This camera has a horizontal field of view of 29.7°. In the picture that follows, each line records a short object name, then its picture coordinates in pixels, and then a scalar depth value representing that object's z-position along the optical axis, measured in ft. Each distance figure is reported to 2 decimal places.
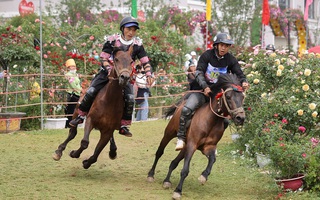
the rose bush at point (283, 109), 29.17
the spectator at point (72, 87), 54.03
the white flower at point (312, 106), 32.73
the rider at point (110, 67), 32.48
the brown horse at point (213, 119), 29.19
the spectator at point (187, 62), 65.69
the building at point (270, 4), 96.84
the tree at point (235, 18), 102.17
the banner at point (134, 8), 62.59
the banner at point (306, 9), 90.09
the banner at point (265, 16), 82.07
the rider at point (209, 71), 30.89
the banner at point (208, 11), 73.51
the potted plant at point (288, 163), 28.58
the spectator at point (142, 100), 59.25
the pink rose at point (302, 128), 32.82
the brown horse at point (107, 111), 31.81
